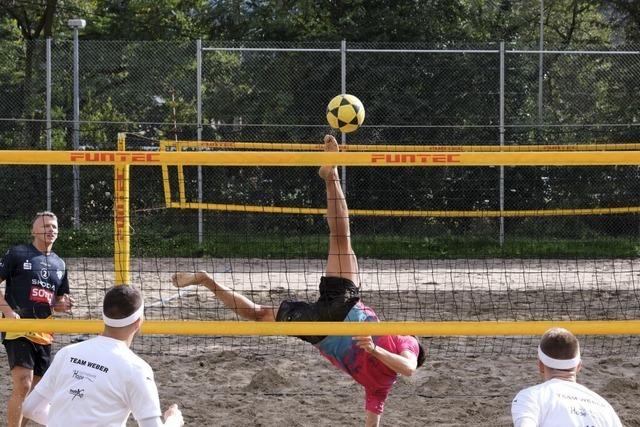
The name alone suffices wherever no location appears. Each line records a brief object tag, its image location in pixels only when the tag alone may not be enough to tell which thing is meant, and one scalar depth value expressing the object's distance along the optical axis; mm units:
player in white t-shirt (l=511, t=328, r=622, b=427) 6600
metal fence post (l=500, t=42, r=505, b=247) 28155
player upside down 10542
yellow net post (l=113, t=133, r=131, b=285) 11864
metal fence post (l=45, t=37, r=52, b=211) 28102
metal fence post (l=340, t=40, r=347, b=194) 28160
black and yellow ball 15394
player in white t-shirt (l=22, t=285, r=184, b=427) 6952
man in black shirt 11897
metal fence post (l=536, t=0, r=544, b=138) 28740
